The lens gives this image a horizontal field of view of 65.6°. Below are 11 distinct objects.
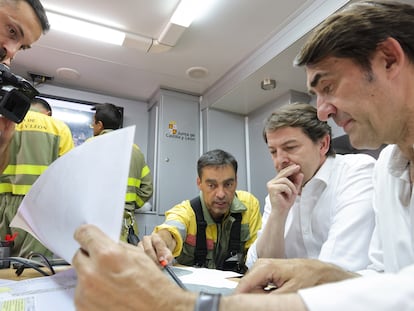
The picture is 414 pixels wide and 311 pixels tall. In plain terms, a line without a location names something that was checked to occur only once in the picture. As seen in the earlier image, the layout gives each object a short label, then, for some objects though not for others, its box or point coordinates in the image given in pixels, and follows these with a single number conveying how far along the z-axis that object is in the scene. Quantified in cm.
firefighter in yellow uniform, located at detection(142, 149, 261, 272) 158
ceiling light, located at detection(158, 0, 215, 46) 214
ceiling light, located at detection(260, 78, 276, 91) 282
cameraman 112
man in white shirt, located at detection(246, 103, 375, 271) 94
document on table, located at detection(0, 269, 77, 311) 52
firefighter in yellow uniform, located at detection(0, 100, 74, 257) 159
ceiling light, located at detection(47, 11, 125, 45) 230
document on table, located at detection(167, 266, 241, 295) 73
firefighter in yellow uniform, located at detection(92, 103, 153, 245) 257
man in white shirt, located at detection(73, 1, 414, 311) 34
